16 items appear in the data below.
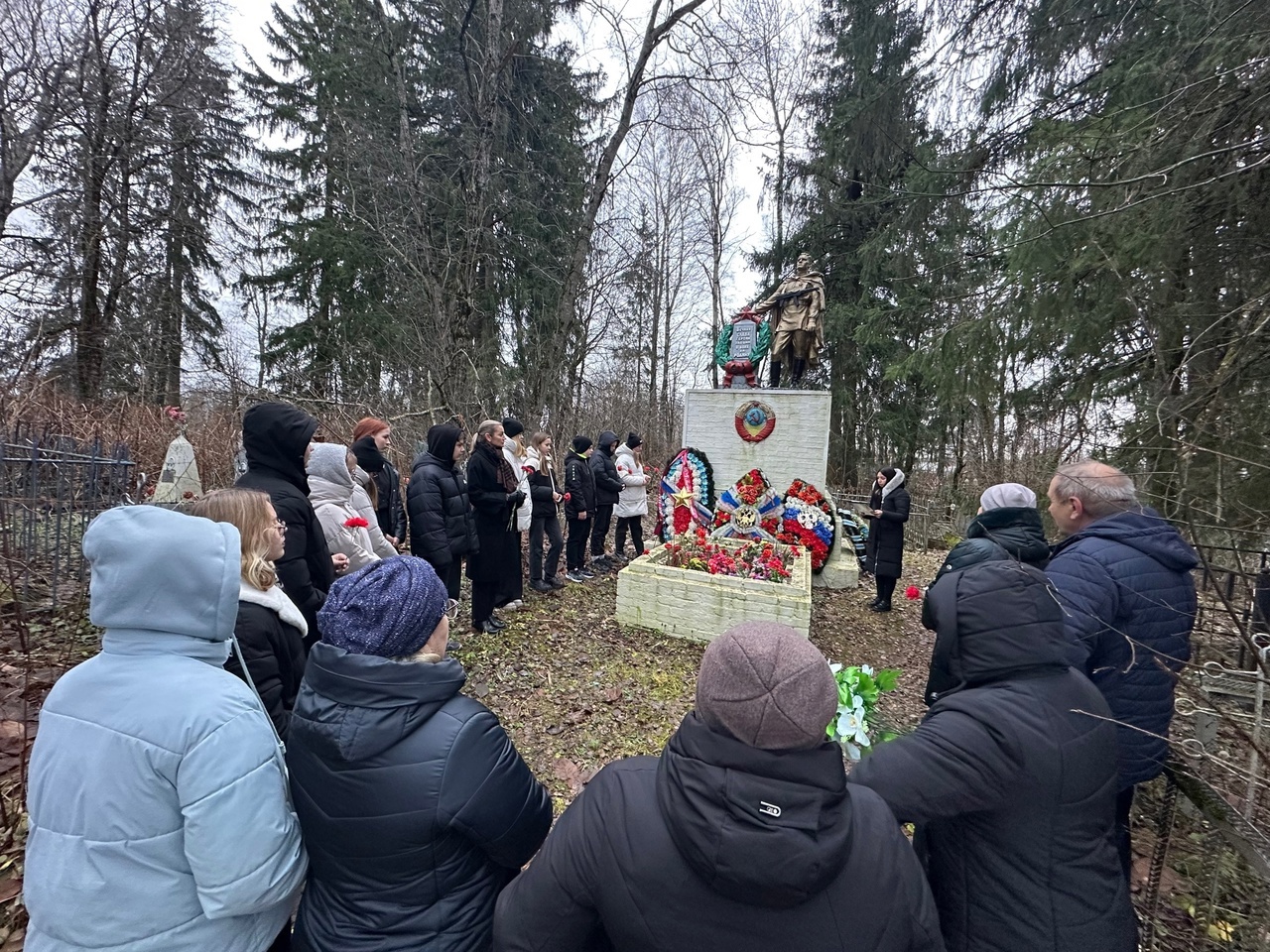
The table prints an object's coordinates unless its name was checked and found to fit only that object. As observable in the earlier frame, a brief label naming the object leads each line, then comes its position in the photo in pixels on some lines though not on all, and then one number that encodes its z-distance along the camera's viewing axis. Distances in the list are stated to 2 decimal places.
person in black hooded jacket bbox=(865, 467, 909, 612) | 6.10
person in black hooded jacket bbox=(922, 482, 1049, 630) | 2.50
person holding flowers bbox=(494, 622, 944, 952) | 0.83
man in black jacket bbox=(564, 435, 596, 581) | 6.30
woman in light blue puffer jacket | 1.05
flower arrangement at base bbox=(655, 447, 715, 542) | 7.59
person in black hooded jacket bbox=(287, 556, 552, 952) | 1.10
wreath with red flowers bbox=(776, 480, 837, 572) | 7.25
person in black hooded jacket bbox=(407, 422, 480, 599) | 4.08
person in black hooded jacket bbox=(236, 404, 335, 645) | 2.52
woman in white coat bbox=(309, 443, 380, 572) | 3.28
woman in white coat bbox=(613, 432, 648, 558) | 7.15
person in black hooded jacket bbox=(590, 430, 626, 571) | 6.76
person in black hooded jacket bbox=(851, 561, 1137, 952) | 1.18
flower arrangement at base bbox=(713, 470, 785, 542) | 7.18
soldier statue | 7.83
